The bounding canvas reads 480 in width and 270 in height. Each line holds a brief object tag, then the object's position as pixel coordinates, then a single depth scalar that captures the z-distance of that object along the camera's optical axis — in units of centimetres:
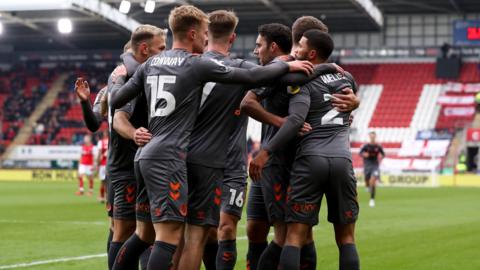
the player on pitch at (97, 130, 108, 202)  2450
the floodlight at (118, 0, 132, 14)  3493
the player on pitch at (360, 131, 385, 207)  2586
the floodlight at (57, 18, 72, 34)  3944
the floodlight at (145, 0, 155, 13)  3512
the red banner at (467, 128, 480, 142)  4637
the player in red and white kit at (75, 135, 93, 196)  2953
